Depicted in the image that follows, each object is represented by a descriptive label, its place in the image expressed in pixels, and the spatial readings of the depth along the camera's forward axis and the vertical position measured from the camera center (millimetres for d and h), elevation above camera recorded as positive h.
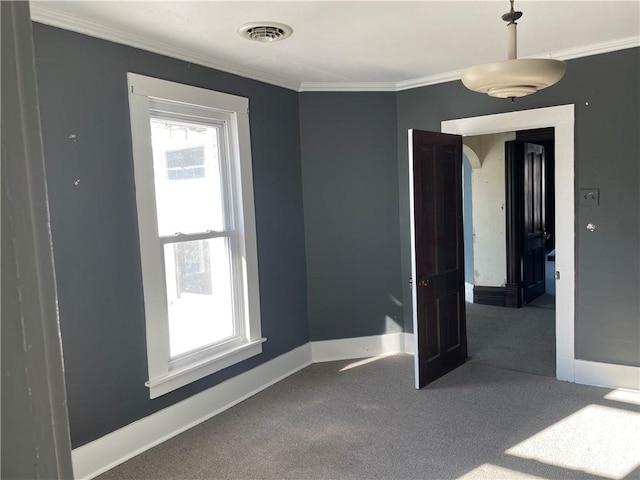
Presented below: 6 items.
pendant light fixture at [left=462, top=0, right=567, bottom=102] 1990 +479
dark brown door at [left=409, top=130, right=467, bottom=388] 3984 -472
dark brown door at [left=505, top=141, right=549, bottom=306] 6559 -297
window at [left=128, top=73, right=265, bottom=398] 3225 -144
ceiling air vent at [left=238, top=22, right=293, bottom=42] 2977 +1065
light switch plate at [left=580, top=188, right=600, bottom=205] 3802 -45
